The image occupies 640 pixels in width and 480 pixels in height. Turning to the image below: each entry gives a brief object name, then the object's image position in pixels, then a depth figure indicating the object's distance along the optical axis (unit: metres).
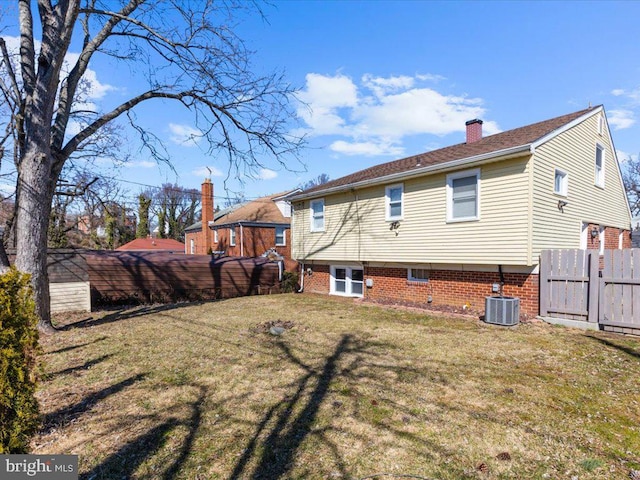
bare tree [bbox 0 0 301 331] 7.67
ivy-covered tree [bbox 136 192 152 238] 38.02
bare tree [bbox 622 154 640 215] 33.72
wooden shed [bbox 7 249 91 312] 10.66
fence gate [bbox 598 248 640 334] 7.12
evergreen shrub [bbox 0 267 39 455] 2.80
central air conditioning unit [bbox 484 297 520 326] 8.10
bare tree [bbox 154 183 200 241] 43.78
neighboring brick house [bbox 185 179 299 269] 23.39
